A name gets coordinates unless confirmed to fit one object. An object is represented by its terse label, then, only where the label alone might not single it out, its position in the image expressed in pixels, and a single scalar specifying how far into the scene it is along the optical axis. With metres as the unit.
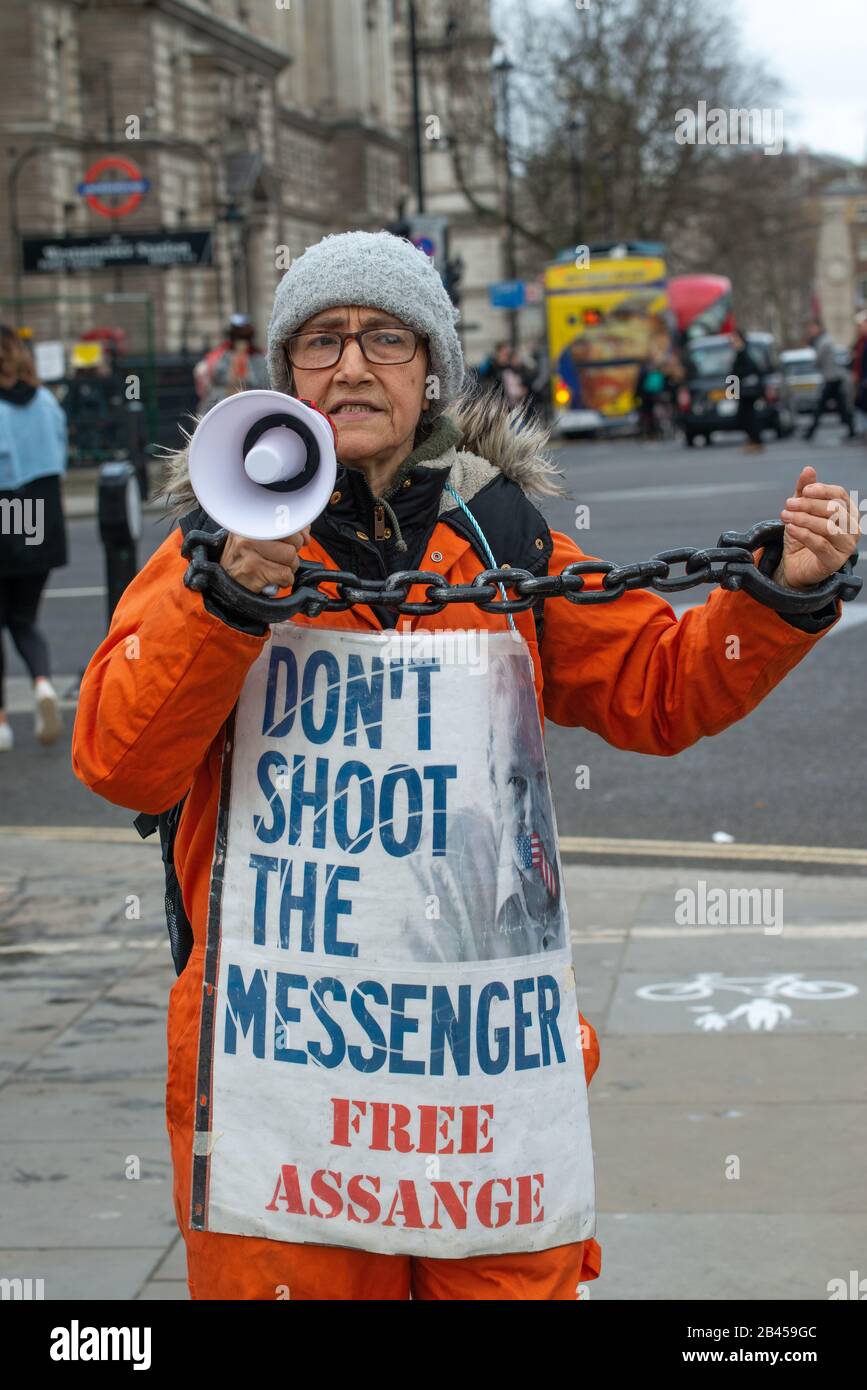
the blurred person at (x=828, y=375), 31.22
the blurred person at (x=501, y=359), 34.38
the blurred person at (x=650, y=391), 38.75
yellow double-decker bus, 44.00
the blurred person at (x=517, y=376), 34.57
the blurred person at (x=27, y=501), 9.52
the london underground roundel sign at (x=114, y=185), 43.34
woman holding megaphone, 2.38
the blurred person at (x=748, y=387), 27.66
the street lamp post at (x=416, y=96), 31.67
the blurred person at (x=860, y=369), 26.92
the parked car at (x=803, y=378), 55.25
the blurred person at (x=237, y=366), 15.12
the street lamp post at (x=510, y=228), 45.91
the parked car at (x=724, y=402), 32.81
